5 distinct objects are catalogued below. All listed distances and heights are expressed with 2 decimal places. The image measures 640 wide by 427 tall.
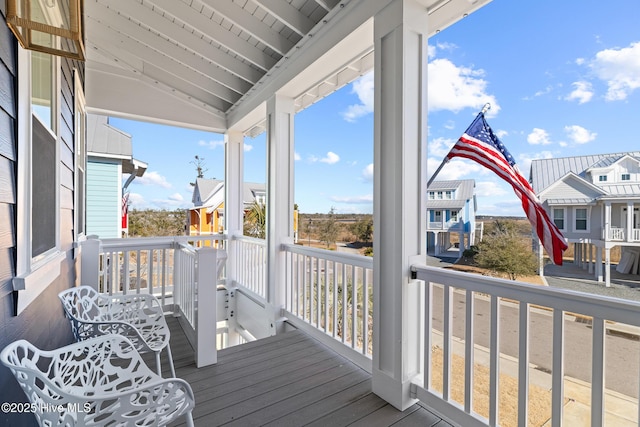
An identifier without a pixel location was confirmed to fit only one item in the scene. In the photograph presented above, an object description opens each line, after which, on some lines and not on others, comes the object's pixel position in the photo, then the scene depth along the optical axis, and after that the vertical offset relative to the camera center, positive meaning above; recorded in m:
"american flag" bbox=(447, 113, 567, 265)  1.53 +0.25
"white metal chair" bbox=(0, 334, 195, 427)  0.95 -0.68
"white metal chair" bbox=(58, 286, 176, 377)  1.84 -0.75
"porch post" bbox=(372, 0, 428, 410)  1.98 +0.16
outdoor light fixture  1.07 +0.74
